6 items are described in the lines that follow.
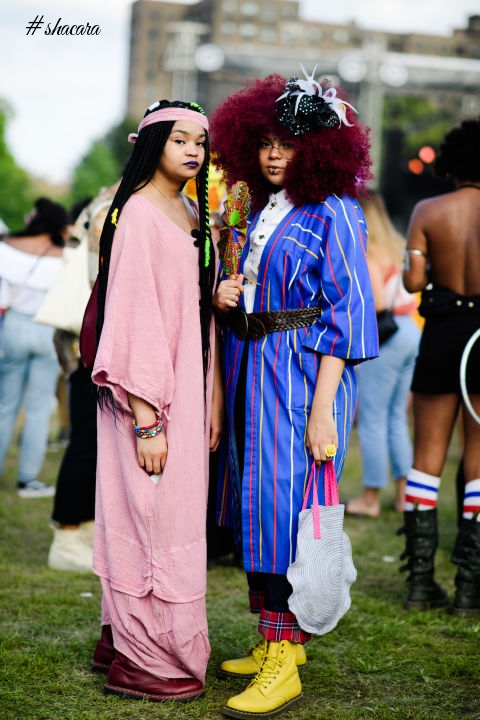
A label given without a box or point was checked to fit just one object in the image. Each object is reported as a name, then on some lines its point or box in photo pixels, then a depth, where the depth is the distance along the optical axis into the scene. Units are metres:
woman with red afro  2.90
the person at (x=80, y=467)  4.43
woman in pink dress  2.86
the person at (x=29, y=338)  6.16
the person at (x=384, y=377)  6.07
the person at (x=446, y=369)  4.07
